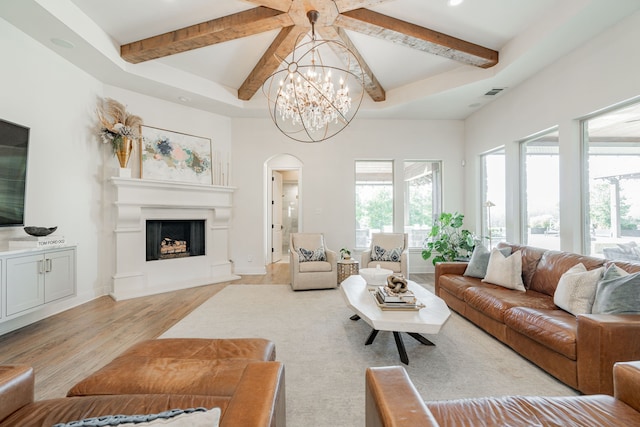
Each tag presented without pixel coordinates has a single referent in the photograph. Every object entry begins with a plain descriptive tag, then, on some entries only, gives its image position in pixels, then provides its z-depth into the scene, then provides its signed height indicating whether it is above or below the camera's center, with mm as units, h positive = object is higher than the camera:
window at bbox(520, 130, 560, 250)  3727 +365
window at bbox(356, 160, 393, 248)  5980 +356
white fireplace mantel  4219 -257
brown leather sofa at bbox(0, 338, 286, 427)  982 -741
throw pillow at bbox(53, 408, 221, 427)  587 -451
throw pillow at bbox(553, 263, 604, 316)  2188 -602
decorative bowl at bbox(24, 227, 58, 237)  2934 -147
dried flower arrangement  4000 +1394
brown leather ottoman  1246 -759
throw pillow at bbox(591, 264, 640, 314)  1890 -548
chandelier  3061 +1381
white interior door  7039 +18
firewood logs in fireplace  4844 -519
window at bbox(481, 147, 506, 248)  4789 +368
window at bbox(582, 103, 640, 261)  2842 +359
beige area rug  1836 -1189
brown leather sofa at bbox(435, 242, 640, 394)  1721 -819
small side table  4730 -890
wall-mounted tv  2744 +465
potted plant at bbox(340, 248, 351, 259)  4877 -664
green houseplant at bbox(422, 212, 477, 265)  5070 -456
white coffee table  2078 -792
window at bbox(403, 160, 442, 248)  5941 +395
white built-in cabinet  2516 -614
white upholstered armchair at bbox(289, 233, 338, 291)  4379 -827
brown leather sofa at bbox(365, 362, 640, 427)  1035 -798
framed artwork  4562 +1051
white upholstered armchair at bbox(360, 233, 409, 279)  4461 -599
